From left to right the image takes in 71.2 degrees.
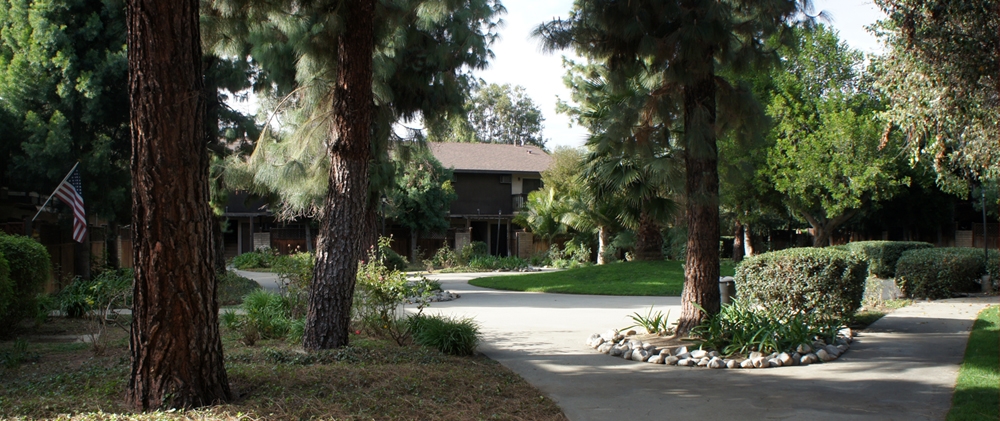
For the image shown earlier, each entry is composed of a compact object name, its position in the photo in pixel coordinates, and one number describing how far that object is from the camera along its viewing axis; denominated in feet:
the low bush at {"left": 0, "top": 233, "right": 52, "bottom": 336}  30.42
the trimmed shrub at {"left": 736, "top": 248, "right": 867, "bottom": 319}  32.04
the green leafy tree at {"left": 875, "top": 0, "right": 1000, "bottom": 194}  30.37
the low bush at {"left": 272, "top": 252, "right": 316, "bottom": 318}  34.32
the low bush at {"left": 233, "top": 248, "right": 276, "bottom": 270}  97.50
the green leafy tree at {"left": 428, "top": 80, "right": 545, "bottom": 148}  187.21
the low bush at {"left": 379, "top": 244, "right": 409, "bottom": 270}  73.29
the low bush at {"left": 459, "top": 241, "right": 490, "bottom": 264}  102.47
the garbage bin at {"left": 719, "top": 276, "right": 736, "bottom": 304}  37.47
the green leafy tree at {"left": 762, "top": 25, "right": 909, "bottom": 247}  71.05
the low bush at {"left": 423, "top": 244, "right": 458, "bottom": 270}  102.06
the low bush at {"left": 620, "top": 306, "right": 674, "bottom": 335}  32.32
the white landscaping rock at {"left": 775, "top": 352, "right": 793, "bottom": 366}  25.94
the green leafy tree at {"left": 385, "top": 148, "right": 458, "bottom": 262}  105.50
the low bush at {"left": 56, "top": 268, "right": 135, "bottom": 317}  36.75
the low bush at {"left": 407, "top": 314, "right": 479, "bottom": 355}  27.86
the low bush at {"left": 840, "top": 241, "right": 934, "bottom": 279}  59.62
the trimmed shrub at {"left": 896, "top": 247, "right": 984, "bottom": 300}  50.03
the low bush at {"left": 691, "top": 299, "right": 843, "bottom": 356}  27.40
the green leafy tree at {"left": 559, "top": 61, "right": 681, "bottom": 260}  30.91
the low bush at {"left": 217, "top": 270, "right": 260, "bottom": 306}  49.62
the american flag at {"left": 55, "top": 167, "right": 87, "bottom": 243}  40.63
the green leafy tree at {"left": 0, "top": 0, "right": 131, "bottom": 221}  47.44
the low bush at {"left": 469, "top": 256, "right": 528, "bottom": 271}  99.45
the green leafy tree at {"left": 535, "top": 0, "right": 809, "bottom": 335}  29.19
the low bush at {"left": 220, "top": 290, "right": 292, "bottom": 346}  29.89
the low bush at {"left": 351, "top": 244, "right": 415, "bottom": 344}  30.74
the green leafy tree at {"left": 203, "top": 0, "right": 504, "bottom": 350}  26.05
